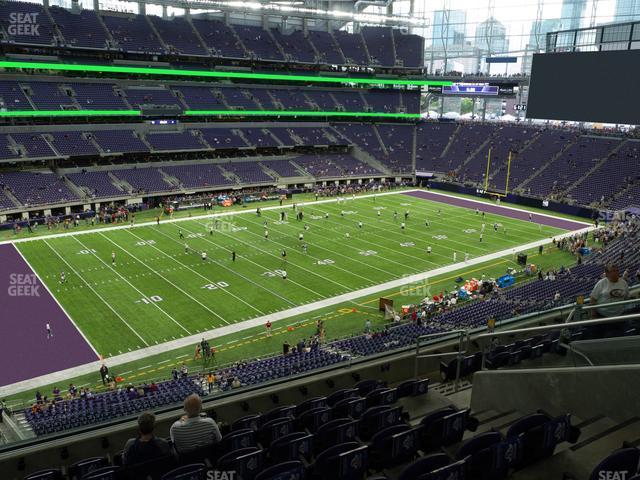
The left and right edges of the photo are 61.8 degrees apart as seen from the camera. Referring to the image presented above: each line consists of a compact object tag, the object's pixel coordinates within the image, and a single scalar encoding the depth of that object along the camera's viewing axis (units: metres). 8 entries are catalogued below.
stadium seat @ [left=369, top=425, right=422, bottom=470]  6.34
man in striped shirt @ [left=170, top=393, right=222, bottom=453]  6.49
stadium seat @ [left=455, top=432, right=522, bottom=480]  5.67
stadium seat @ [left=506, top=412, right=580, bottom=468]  6.02
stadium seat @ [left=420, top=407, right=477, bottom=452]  6.67
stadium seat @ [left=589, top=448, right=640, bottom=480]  4.88
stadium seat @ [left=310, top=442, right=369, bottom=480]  5.88
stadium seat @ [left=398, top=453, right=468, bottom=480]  5.15
